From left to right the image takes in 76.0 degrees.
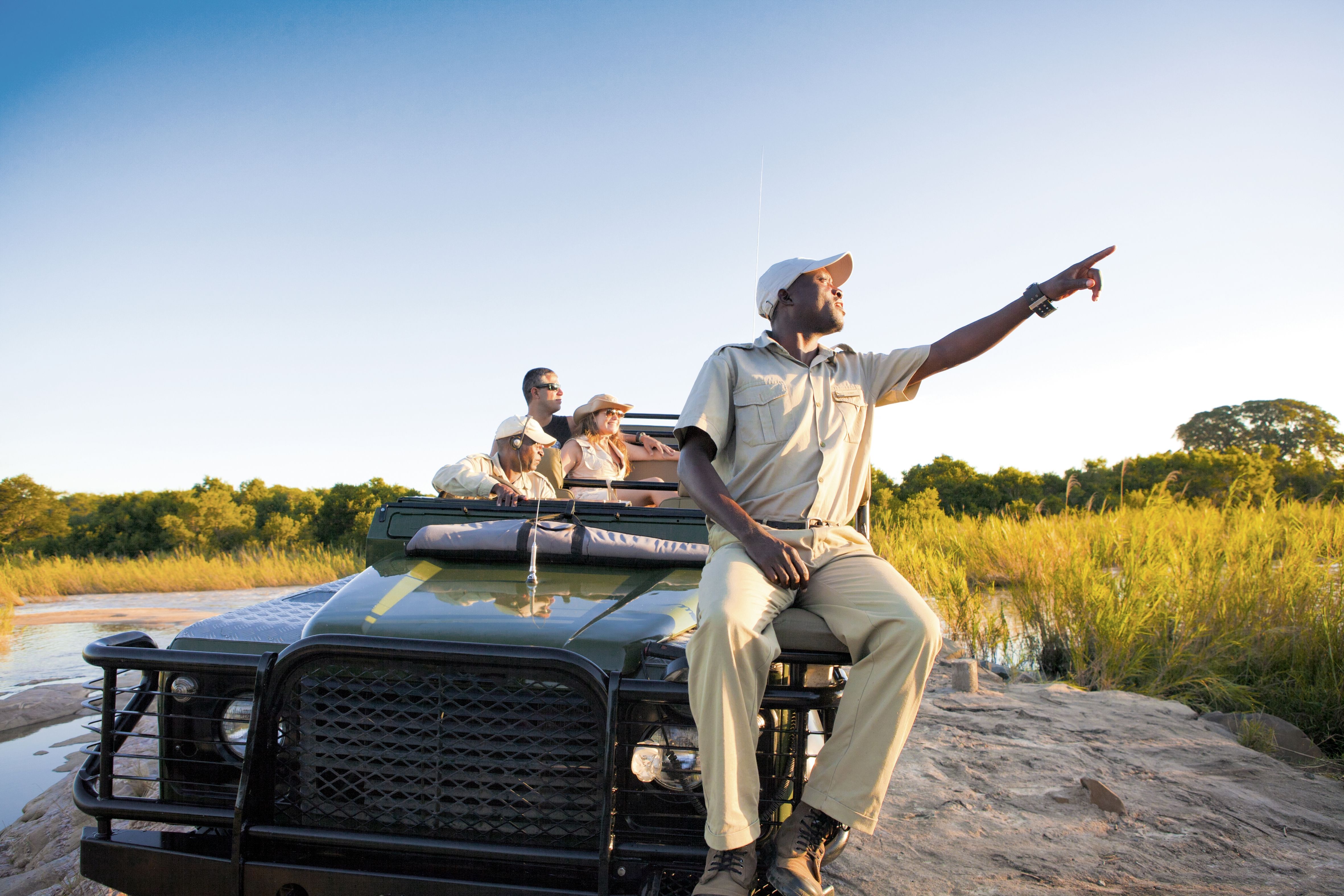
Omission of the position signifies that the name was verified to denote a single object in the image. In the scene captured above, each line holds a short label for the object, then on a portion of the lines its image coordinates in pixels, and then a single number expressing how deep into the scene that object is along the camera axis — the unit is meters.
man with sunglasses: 6.33
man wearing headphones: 4.36
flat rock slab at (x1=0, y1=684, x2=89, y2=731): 5.77
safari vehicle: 2.12
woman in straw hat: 5.61
